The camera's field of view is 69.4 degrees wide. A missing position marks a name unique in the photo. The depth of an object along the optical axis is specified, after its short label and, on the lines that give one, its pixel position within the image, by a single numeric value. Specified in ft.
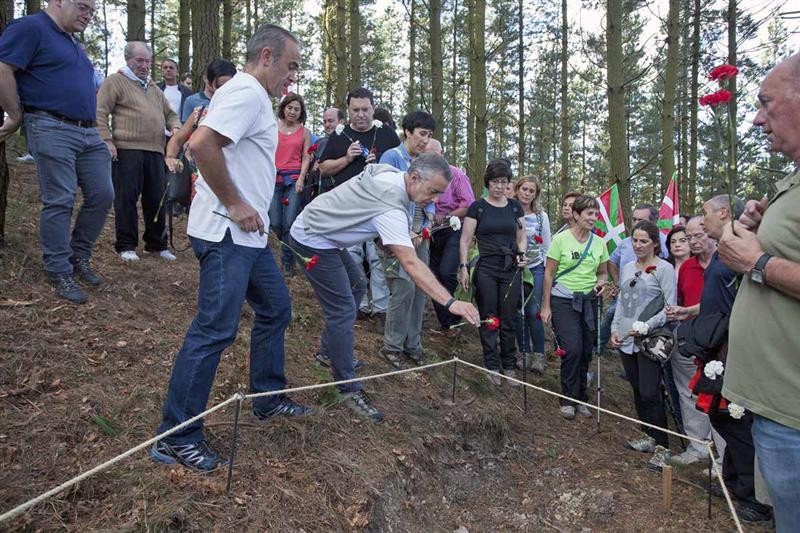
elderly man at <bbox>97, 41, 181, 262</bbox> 17.51
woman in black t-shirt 18.57
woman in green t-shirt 17.95
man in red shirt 15.67
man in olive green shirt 6.33
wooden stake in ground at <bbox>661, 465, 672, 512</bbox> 13.03
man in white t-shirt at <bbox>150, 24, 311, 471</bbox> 9.12
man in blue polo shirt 12.94
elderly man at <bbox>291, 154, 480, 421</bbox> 11.83
